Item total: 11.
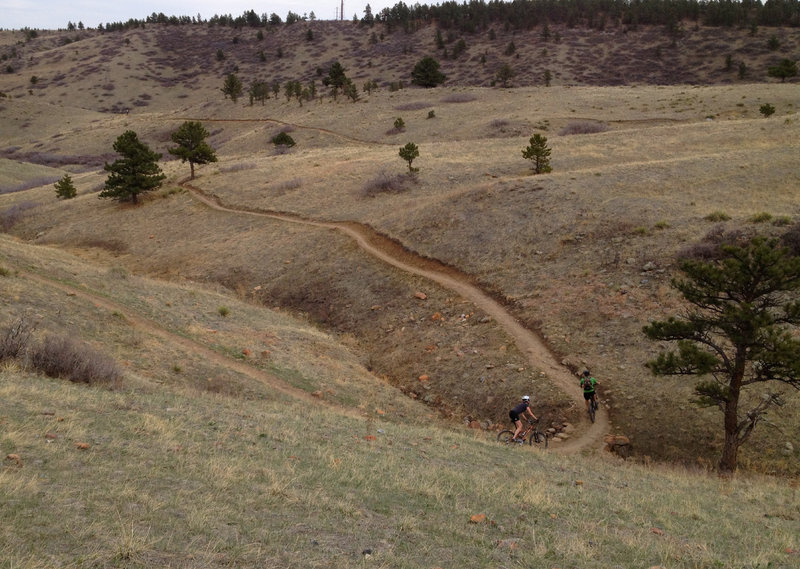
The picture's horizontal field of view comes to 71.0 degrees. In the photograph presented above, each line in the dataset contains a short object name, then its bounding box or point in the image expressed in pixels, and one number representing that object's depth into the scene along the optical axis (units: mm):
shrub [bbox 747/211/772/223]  24969
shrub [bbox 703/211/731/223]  26031
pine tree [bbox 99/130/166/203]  44000
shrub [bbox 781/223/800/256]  22531
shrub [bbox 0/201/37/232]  45866
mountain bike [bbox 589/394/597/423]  17328
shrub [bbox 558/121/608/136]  52781
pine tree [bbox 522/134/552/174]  36875
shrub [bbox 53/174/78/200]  49344
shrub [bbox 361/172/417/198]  38750
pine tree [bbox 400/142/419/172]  40500
